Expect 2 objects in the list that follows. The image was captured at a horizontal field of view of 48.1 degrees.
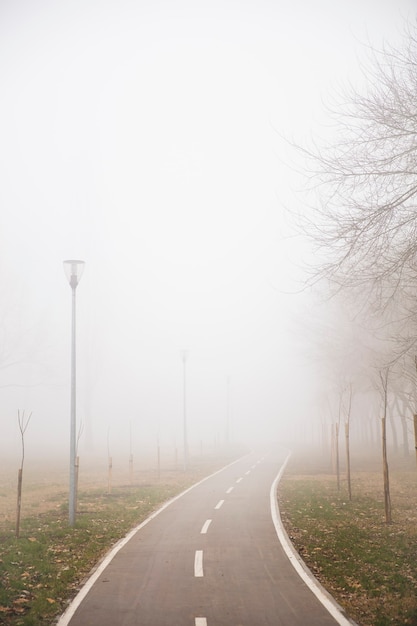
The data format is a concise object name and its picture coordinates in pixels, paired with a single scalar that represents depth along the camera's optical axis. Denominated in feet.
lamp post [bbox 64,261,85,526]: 41.27
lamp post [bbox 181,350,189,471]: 101.50
